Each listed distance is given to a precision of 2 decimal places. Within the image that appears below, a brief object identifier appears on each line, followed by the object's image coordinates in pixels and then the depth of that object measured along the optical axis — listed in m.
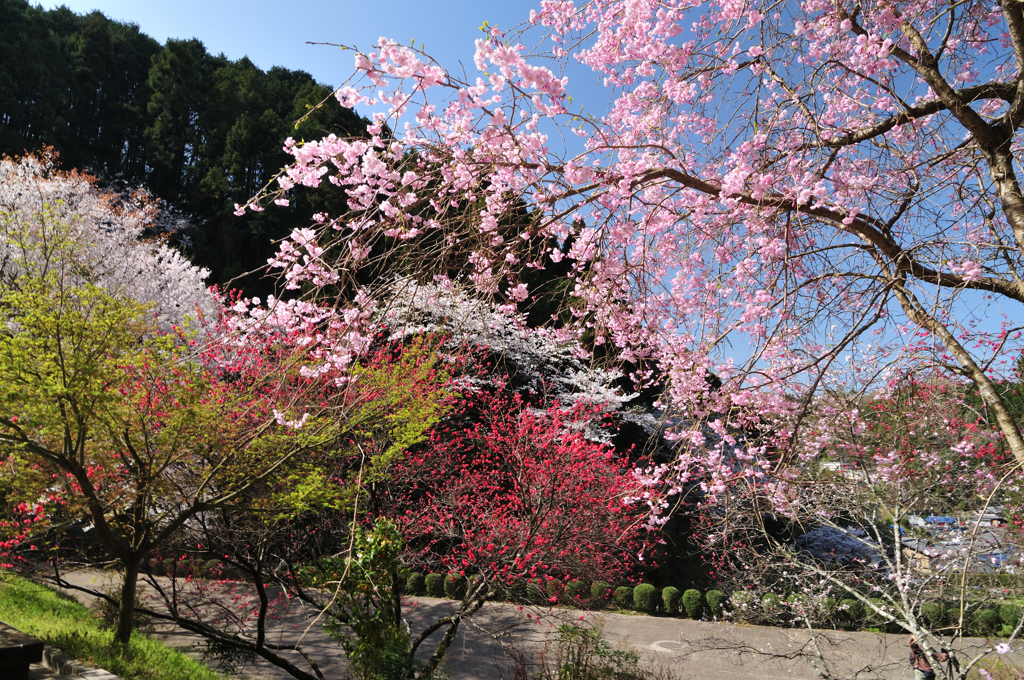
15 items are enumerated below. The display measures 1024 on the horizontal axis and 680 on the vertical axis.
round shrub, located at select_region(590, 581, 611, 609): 10.91
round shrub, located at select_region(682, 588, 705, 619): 10.82
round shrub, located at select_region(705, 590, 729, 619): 10.84
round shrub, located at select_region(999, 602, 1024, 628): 8.86
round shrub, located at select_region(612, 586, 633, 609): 11.51
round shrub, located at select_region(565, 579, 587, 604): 10.40
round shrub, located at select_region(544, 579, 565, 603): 6.79
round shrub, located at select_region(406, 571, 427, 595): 11.61
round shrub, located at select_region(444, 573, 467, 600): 11.21
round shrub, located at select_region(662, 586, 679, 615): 10.98
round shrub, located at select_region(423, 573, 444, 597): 11.38
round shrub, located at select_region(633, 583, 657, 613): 11.16
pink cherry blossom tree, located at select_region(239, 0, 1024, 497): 2.86
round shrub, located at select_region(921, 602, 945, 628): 9.53
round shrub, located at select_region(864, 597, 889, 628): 8.58
